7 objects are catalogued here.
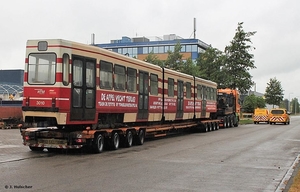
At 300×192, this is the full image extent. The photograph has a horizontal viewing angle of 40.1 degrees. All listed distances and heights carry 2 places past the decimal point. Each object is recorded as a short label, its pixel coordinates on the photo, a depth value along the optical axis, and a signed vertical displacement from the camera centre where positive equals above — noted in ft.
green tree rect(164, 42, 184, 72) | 160.61 +20.84
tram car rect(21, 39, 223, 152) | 45.91 +2.01
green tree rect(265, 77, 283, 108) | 292.20 +14.20
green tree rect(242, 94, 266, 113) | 238.68 +5.70
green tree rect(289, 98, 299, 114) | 537.20 +10.63
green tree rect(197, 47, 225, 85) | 174.09 +20.92
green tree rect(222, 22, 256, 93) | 174.81 +21.68
